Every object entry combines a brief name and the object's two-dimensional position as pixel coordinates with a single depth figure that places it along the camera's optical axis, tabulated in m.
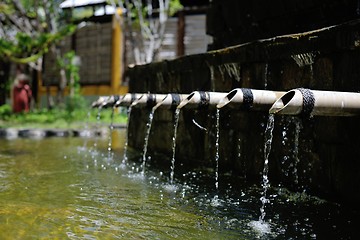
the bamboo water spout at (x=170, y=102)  5.27
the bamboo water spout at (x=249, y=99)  3.76
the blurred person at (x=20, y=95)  17.58
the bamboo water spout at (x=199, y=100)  4.43
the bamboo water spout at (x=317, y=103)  3.10
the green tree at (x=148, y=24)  16.25
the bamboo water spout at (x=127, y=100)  6.61
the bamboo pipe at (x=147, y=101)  5.84
